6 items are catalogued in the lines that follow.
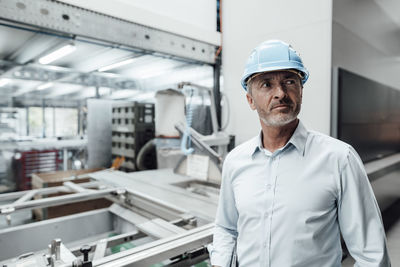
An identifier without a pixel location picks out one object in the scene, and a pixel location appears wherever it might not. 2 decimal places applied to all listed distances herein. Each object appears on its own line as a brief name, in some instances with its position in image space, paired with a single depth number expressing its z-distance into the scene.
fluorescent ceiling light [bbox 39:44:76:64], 3.30
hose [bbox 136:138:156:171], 3.41
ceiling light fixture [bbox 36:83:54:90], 3.57
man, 0.75
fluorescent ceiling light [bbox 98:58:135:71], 3.96
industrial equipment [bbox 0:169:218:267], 1.06
